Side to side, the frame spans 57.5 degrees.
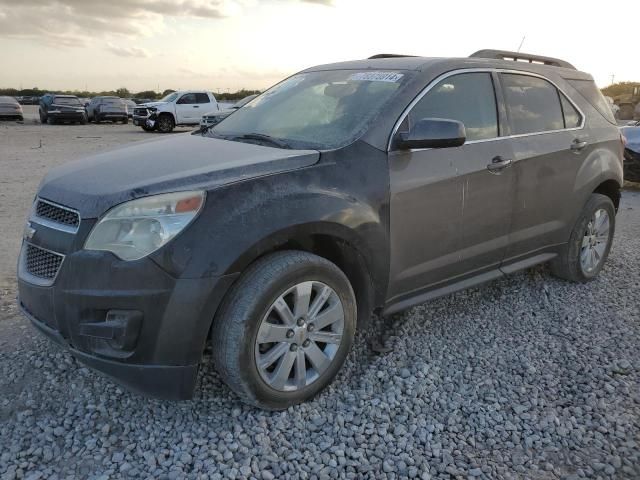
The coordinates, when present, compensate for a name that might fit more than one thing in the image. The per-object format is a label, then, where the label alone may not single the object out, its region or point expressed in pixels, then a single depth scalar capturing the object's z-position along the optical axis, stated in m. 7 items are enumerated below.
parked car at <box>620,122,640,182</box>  10.22
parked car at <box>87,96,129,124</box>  30.27
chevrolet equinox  2.61
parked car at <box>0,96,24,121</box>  29.77
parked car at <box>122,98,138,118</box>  31.88
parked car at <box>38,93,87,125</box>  28.58
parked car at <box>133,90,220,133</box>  24.00
